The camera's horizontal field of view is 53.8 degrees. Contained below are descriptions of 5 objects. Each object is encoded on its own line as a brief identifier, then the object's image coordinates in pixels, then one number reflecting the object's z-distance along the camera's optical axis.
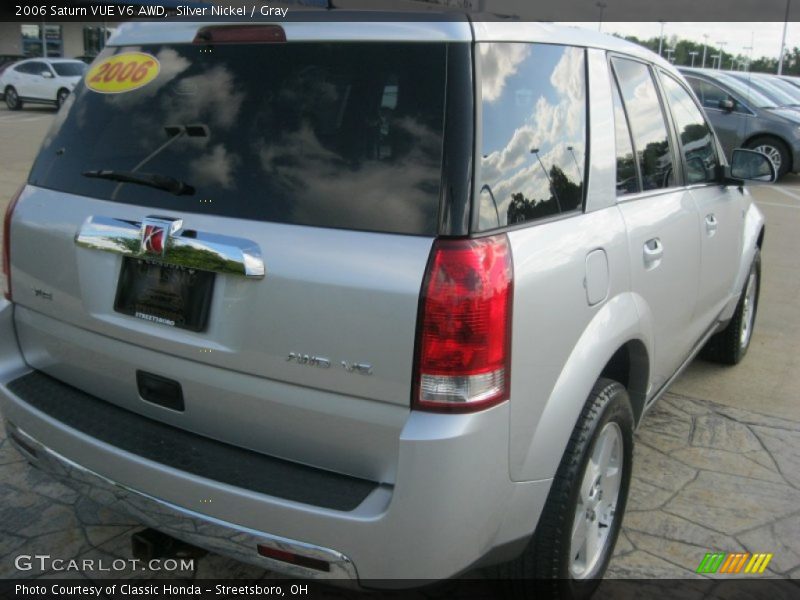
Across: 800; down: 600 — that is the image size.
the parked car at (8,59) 28.23
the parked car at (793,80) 17.50
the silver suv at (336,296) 1.91
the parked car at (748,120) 13.55
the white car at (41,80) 23.20
